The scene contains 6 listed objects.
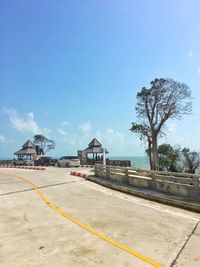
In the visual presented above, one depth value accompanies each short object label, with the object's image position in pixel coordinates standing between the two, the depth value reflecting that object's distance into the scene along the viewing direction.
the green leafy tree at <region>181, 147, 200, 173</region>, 27.06
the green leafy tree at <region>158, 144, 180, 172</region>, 28.60
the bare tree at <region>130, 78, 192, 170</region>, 24.42
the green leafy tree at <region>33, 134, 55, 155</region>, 55.43
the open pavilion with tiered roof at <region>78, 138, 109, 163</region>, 31.19
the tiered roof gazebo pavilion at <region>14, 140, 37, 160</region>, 37.78
